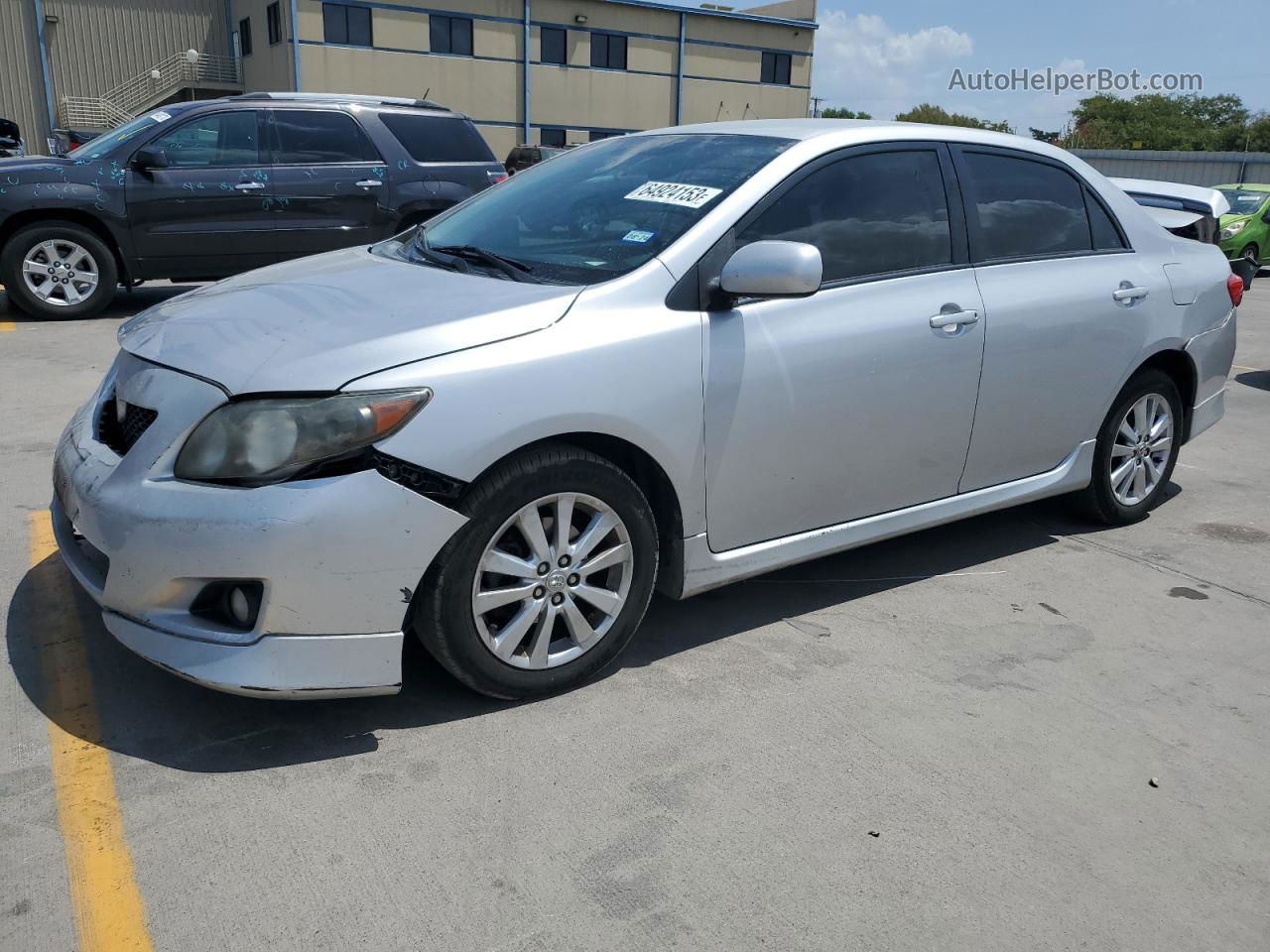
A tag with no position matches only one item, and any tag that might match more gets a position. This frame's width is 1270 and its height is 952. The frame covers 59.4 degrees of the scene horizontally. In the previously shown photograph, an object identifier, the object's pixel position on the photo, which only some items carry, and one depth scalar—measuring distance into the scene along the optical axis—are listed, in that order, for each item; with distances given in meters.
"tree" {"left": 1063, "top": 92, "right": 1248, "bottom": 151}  59.73
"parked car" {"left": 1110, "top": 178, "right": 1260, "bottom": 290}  6.50
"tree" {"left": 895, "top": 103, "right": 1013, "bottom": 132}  62.62
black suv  9.12
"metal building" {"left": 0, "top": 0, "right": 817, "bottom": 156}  38.31
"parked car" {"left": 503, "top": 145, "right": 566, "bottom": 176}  21.08
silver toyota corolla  2.86
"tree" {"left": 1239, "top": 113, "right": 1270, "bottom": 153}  56.72
